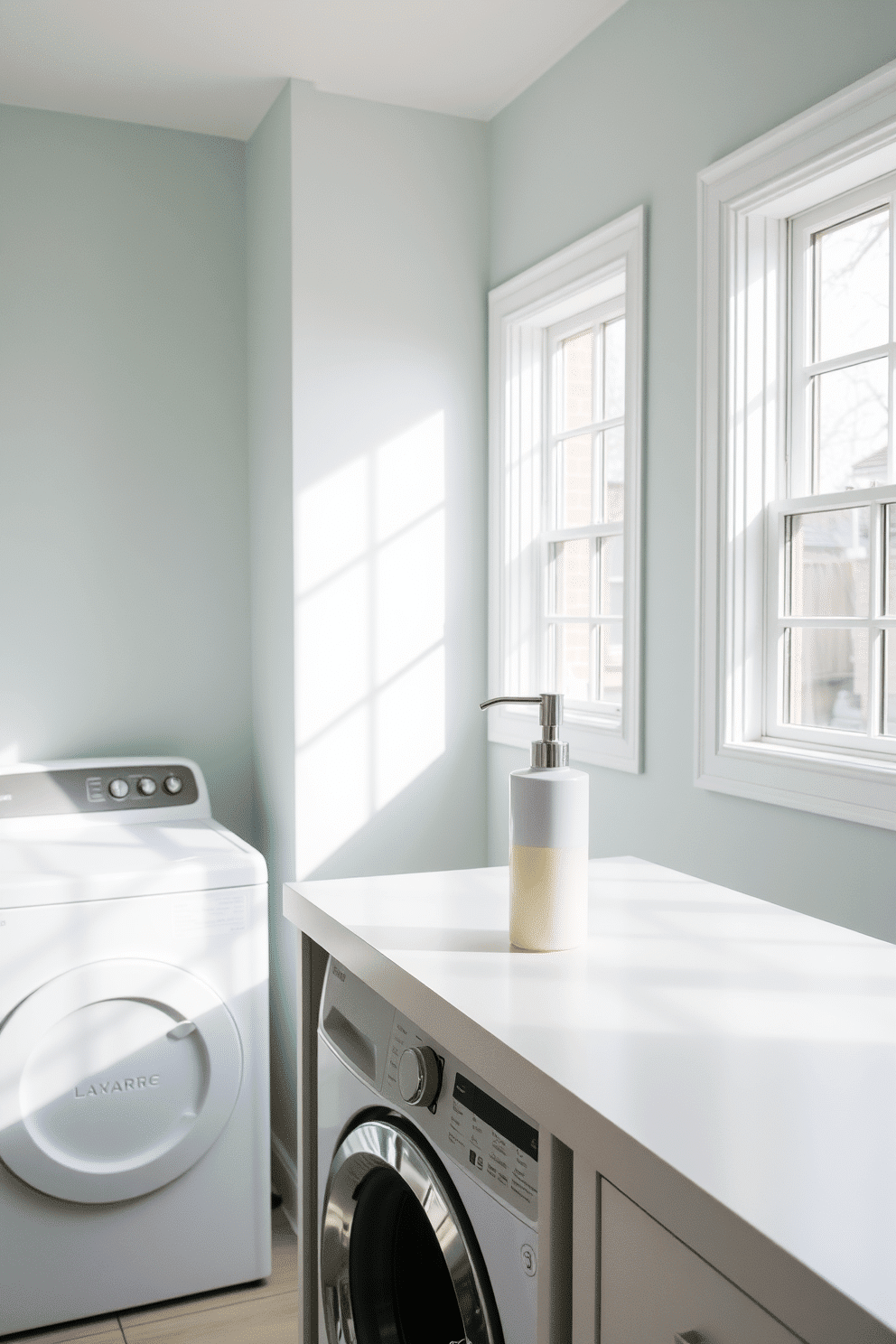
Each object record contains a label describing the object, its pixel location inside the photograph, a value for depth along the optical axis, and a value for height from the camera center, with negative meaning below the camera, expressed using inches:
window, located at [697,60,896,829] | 71.4 +11.4
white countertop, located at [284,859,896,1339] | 28.1 -14.2
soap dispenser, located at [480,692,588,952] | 47.5 -9.8
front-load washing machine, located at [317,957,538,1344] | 40.0 -23.2
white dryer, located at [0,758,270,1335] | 83.6 -35.0
